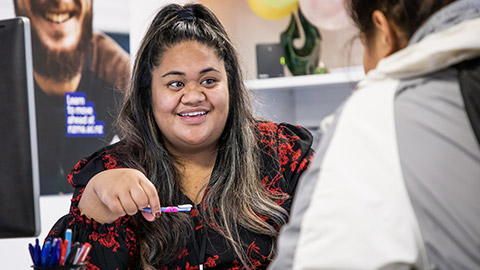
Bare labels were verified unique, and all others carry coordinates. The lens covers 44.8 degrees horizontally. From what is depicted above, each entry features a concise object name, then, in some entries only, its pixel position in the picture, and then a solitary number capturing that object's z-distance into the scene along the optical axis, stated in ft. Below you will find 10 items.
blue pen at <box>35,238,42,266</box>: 3.33
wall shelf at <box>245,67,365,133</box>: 8.98
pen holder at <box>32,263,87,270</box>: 3.25
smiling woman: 4.95
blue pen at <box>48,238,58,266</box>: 3.29
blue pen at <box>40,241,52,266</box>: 3.29
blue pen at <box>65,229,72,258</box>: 3.45
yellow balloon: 9.24
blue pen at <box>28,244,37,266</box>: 3.32
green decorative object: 9.30
